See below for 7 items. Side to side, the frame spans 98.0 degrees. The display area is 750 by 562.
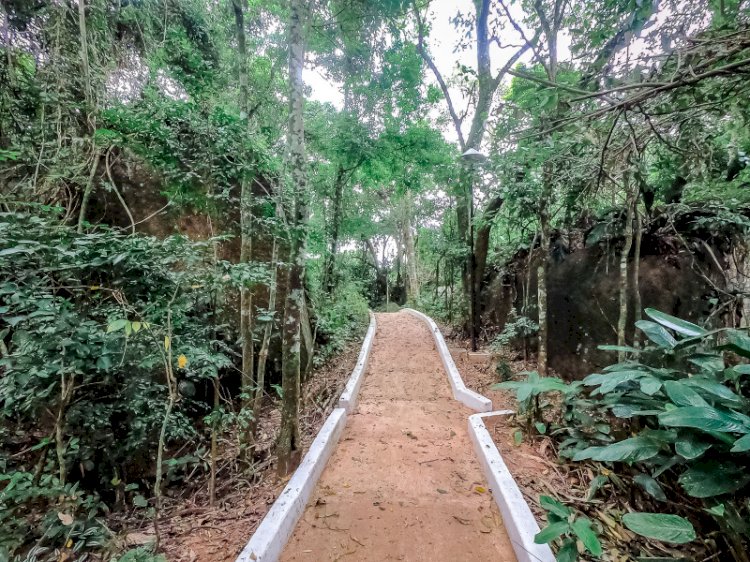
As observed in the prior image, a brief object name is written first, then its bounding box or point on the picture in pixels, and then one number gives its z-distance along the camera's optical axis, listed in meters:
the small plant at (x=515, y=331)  6.35
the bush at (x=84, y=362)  2.48
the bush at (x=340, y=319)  8.56
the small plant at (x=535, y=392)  3.19
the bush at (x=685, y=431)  1.42
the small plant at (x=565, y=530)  1.63
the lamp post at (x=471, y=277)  7.73
